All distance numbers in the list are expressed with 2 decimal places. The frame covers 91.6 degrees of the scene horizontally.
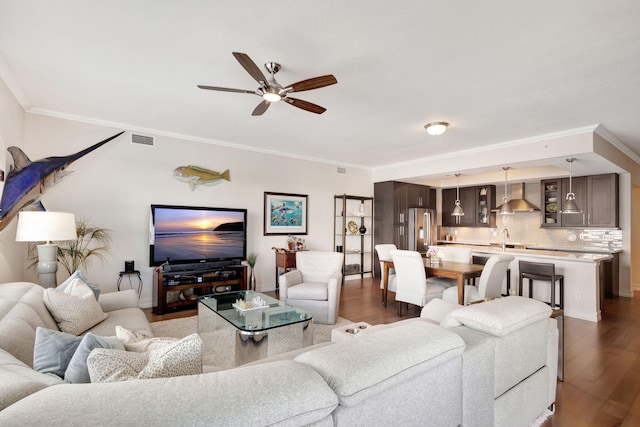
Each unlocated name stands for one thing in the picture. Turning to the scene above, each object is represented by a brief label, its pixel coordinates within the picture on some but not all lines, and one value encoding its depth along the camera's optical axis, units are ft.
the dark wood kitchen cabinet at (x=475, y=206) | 25.44
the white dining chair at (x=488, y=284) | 12.94
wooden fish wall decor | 16.06
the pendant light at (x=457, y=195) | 20.17
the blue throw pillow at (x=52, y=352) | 4.23
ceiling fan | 7.43
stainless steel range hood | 22.90
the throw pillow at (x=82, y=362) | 3.80
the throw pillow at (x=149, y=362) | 3.47
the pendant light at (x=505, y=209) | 17.86
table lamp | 9.14
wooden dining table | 13.04
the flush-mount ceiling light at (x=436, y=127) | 13.33
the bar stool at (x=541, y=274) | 14.02
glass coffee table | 8.78
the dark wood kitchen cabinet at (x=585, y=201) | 18.61
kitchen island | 14.24
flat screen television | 15.08
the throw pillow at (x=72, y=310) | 7.47
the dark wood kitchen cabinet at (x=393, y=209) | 23.26
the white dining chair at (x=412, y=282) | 13.43
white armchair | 12.97
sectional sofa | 2.51
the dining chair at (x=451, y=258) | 15.25
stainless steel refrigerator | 23.61
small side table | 14.48
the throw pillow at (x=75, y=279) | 8.85
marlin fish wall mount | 10.37
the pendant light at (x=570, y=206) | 15.62
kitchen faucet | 24.49
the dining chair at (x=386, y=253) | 16.79
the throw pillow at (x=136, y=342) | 4.81
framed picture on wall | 19.19
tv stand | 14.23
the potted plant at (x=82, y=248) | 12.65
